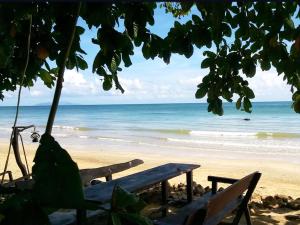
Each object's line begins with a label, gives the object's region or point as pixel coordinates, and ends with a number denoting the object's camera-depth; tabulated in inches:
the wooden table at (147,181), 105.6
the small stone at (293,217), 140.7
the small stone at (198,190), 177.7
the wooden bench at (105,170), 125.8
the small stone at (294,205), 154.5
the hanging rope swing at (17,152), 129.1
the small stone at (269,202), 159.4
